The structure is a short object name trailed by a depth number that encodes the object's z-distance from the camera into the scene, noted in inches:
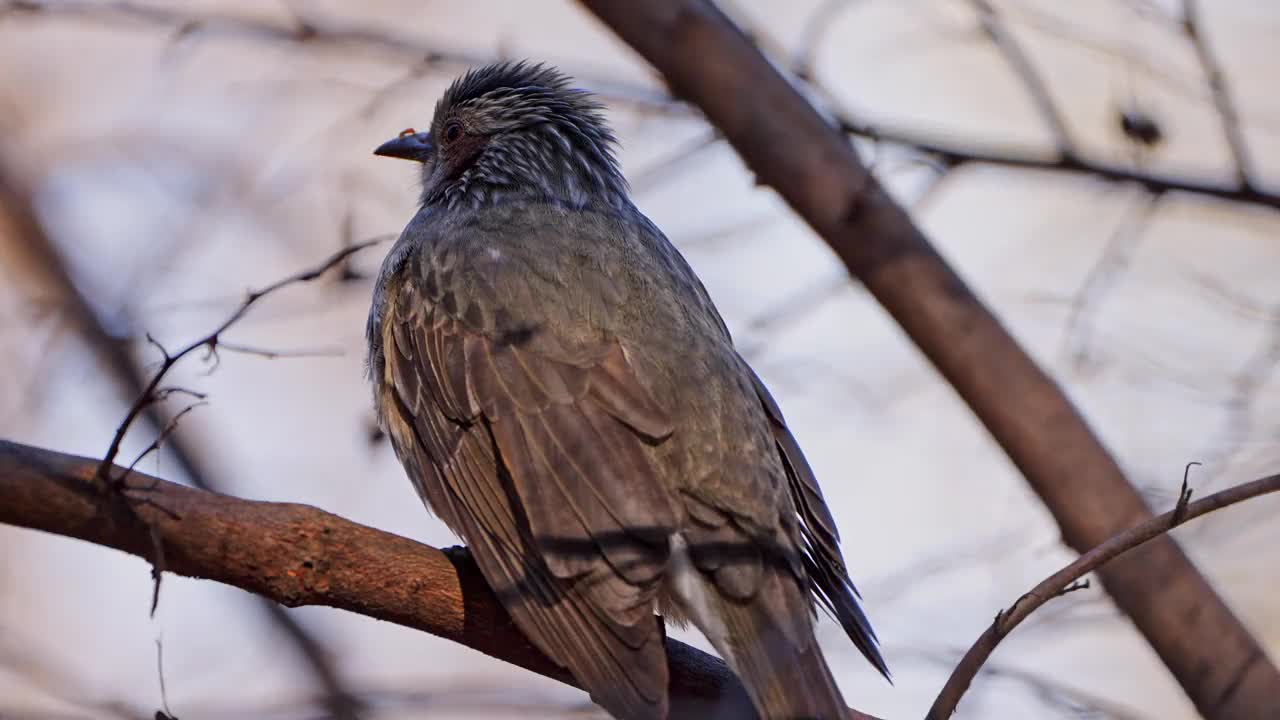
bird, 269.4
